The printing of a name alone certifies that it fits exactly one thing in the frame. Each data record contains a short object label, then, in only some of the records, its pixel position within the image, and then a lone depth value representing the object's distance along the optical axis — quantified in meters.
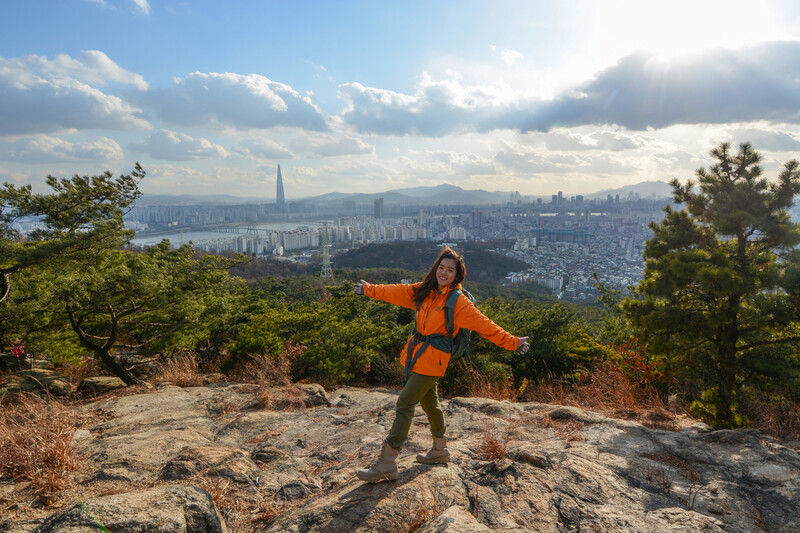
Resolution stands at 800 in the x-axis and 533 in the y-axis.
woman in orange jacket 2.47
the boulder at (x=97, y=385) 5.71
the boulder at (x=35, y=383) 5.02
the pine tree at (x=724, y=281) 3.95
